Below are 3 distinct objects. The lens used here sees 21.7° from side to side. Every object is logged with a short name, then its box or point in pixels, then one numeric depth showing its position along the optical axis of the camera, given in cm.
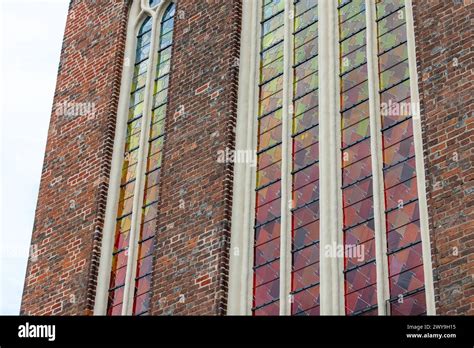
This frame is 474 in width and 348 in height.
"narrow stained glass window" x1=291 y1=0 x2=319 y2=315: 1697
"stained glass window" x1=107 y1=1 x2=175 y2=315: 1920
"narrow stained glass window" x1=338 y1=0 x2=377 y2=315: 1638
